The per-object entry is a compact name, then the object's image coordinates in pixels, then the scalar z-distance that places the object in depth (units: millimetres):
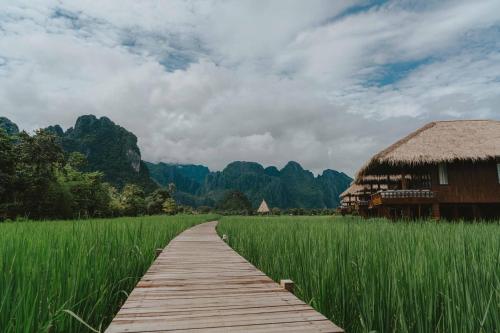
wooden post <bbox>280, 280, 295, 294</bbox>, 2092
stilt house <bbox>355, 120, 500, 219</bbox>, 11875
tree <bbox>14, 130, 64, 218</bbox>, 16266
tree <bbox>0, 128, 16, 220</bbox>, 14906
